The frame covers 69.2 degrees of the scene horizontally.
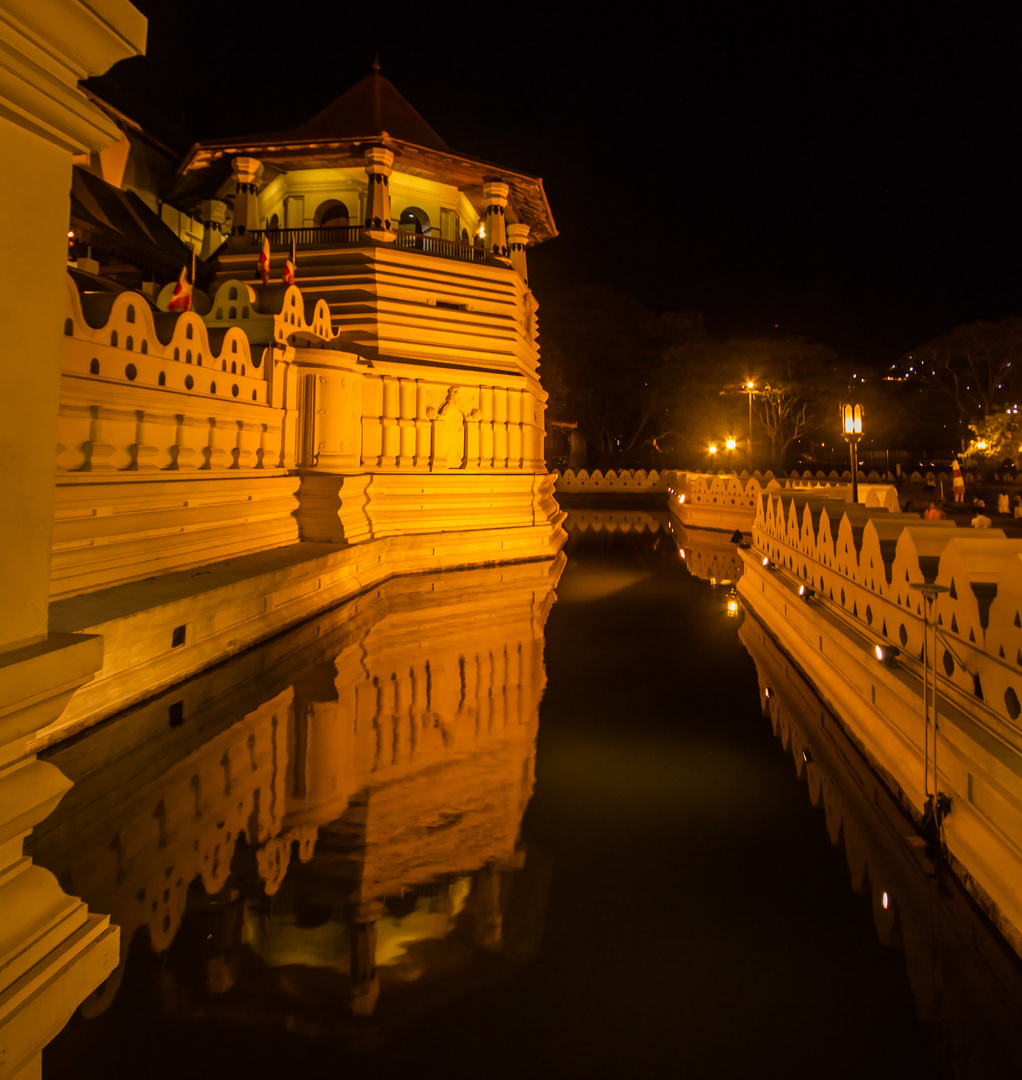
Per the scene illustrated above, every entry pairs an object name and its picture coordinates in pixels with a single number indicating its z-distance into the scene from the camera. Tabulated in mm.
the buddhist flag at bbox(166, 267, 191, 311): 10352
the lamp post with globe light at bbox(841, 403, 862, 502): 14770
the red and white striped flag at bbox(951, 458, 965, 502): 18880
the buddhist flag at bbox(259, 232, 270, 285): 13219
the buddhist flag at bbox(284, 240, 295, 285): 13125
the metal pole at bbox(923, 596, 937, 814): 3729
